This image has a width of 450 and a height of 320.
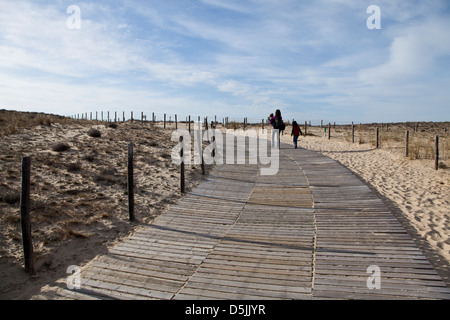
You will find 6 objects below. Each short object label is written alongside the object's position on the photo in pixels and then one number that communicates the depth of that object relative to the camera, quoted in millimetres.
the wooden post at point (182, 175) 10637
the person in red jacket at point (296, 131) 18253
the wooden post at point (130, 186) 8297
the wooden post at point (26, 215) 5590
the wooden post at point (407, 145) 16609
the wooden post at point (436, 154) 13438
